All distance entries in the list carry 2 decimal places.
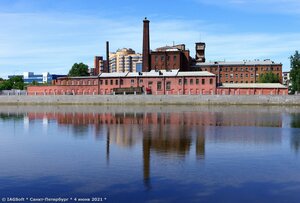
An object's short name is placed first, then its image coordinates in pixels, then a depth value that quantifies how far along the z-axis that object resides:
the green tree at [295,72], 94.34
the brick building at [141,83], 92.94
